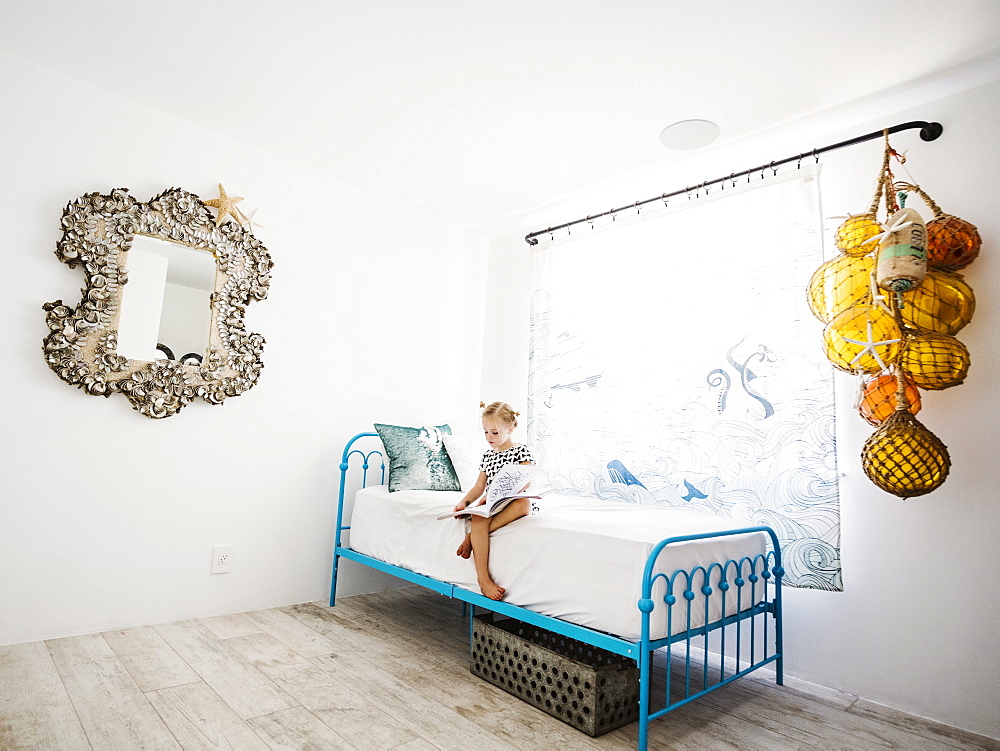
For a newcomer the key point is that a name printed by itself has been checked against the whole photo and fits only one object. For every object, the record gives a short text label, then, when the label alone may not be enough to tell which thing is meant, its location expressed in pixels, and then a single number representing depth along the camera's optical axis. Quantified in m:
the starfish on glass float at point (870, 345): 2.10
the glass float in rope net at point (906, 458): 2.00
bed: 1.91
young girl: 2.38
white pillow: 3.35
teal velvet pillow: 3.26
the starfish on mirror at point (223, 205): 3.10
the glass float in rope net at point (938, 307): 2.10
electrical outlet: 3.03
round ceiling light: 2.79
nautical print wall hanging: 2.57
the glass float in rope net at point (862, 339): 2.11
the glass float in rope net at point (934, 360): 2.06
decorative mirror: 2.67
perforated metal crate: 1.99
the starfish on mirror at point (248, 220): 3.22
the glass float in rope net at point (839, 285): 2.20
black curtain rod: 2.43
